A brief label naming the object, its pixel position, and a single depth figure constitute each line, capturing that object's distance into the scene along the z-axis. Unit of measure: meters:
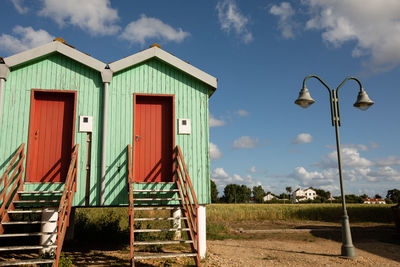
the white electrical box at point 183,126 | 9.69
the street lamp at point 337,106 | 9.73
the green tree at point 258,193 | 132.00
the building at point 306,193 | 148.81
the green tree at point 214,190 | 93.25
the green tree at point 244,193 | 116.94
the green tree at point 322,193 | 119.59
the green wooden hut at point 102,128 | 8.89
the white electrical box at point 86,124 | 9.23
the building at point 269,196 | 157.98
